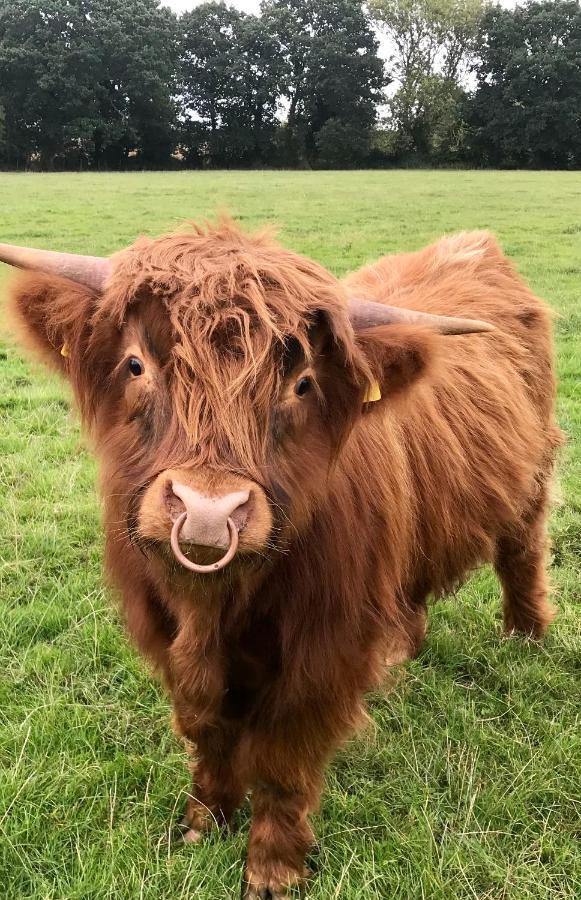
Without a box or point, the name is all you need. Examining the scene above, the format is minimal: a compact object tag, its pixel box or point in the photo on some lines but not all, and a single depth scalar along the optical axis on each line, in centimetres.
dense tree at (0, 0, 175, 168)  4356
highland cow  150
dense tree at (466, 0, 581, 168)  4766
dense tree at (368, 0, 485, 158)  4897
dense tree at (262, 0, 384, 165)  5047
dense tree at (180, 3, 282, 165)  4941
